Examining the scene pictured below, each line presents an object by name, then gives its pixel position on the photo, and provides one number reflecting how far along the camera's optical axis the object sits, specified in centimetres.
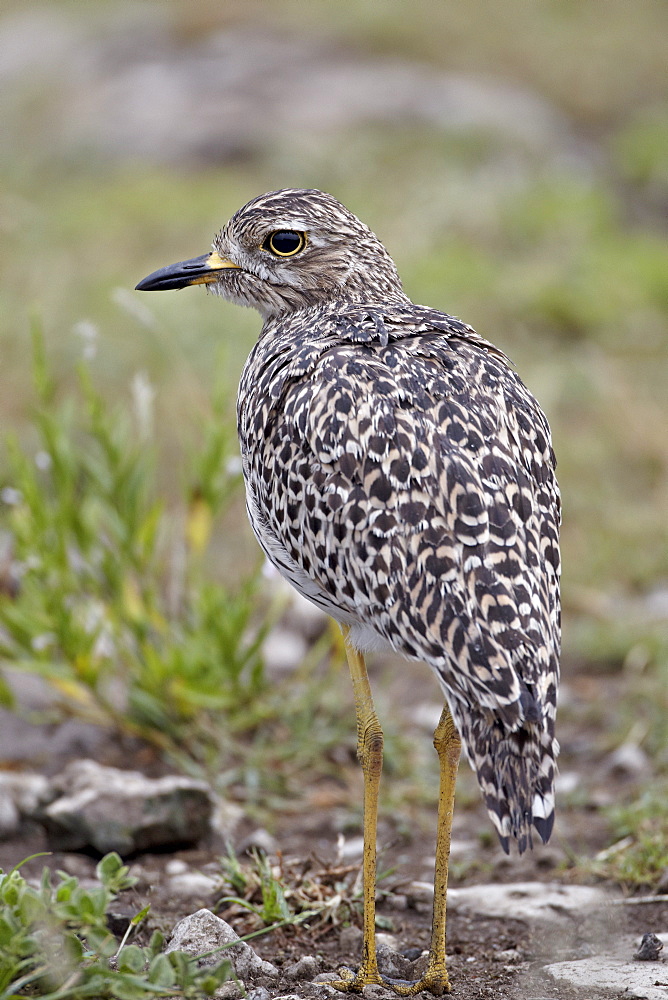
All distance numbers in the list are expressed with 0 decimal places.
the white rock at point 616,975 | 614
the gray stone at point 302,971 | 656
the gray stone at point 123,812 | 814
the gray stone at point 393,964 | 693
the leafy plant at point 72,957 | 506
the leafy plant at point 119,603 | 942
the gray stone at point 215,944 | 639
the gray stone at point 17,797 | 830
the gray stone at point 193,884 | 782
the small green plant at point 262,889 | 705
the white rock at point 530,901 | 757
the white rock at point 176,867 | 816
